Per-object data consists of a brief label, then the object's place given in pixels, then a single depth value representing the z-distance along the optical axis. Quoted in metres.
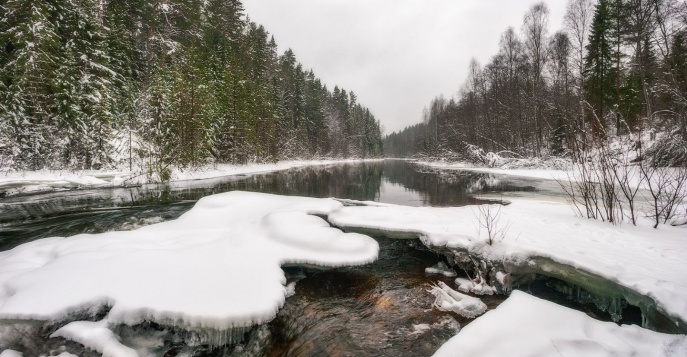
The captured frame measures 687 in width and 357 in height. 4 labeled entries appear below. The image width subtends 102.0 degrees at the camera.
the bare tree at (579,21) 21.61
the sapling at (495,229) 4.92
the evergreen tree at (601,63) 21.81
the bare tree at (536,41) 23.83
